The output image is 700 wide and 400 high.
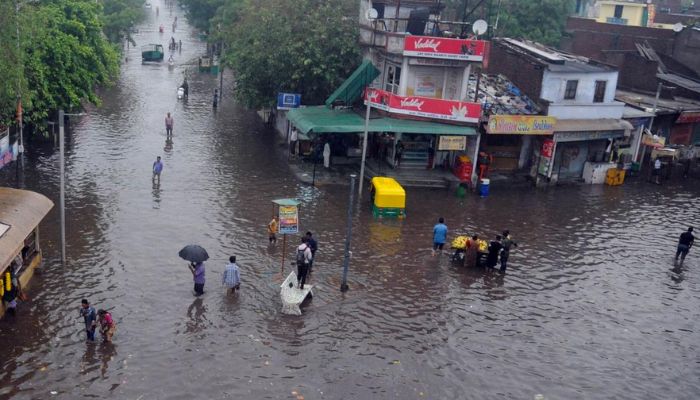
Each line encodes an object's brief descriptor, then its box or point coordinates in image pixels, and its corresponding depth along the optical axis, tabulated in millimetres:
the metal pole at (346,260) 19672
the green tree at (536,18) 59438
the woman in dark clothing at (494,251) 22922
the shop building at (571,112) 34406
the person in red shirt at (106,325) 16328
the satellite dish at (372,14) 33781
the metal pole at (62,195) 20438
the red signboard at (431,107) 32469
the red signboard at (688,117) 42062
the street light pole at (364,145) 29980
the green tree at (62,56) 27652
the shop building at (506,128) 33031
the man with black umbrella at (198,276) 19391
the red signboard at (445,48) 32219
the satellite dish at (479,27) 32688
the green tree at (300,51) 36656
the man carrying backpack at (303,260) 20094
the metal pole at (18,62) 24844
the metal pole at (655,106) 39012
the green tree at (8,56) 24438
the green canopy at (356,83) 33812
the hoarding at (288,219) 21469
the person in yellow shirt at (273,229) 23781
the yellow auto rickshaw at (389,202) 27797
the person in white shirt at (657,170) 36781
